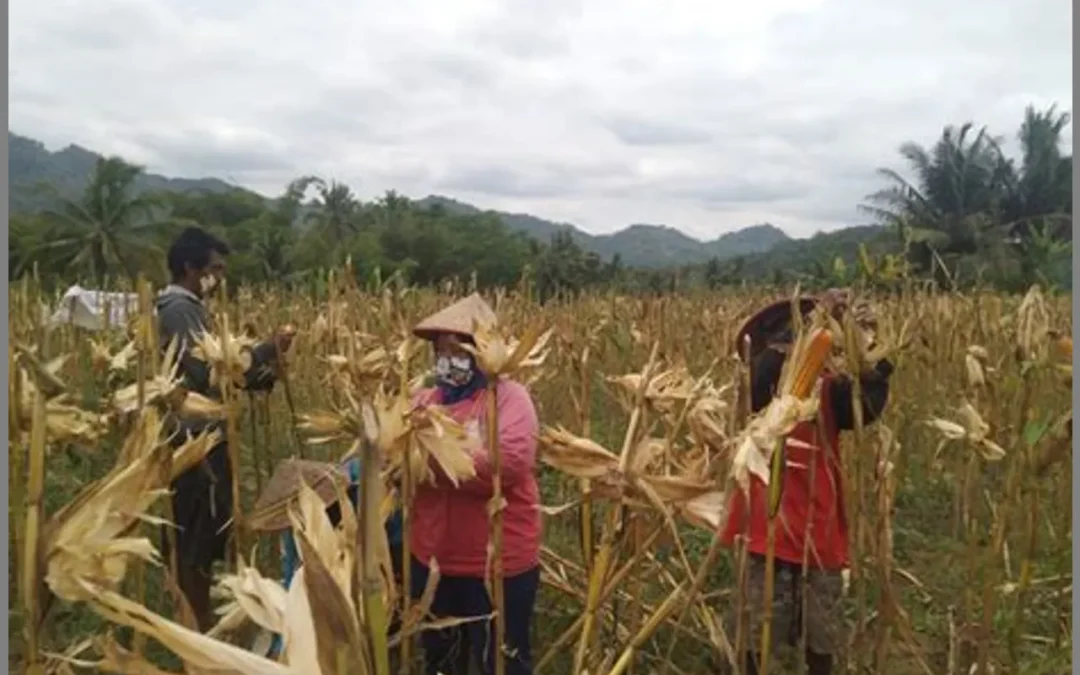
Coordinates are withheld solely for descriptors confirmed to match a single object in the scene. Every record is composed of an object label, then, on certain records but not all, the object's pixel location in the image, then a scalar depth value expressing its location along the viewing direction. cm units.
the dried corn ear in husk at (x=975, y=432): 186
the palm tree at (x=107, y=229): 3109
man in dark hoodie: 290
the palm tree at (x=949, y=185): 2885
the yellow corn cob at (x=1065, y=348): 180
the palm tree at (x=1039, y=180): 2868
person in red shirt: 272
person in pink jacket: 241
